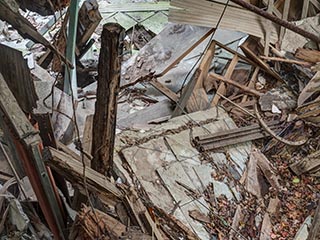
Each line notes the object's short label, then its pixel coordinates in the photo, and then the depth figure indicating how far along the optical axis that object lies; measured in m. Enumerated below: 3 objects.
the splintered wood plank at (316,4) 4.60
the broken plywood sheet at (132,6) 6.63
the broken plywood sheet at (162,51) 4.83
